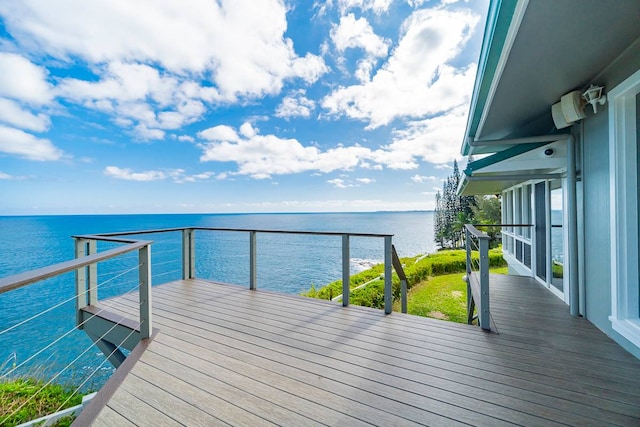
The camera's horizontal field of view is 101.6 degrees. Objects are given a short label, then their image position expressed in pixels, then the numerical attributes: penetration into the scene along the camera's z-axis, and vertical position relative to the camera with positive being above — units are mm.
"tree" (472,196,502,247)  23305 +119
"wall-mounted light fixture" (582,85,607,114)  2279 +1020
